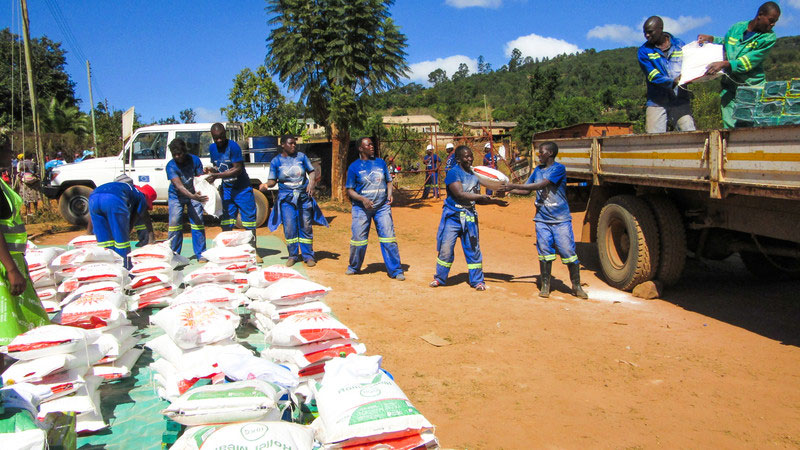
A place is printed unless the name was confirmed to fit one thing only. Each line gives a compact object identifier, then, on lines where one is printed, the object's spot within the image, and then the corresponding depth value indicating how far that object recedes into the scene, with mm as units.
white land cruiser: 10305
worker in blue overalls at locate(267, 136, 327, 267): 7090
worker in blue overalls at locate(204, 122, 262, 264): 7219
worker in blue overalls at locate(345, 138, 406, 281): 6656
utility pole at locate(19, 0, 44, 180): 11423
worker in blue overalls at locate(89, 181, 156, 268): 5492
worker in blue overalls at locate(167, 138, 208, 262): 6875
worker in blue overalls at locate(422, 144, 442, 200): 17078
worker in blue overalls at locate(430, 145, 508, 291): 6090
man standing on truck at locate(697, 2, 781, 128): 5059
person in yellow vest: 2953
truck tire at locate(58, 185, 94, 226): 10469
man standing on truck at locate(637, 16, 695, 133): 5738
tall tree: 12867
